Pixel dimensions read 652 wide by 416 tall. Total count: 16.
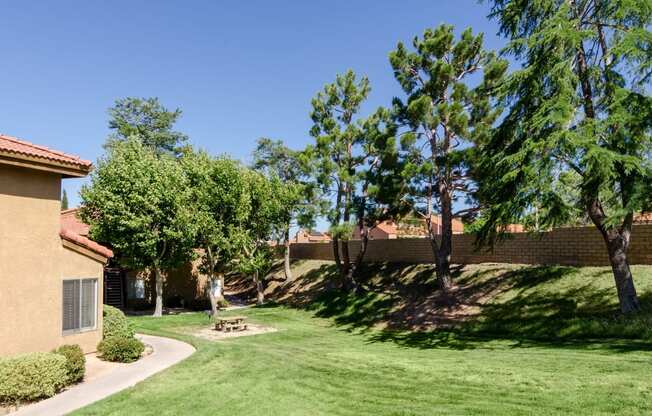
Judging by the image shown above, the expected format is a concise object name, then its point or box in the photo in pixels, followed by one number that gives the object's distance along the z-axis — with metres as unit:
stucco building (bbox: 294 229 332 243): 66.97
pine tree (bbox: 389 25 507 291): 22.70
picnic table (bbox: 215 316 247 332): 21.39
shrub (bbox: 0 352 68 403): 9.55
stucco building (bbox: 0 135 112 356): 11.23
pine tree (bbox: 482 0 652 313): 13.59
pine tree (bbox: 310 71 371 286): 30.34
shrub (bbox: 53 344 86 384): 11.02
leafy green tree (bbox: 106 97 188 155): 50.11
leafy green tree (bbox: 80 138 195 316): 24.67
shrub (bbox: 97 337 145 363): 13.30
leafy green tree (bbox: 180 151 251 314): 25.41
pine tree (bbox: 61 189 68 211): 83.21
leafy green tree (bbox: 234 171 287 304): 27.86
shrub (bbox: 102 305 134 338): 14.52
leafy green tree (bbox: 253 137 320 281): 30.98
